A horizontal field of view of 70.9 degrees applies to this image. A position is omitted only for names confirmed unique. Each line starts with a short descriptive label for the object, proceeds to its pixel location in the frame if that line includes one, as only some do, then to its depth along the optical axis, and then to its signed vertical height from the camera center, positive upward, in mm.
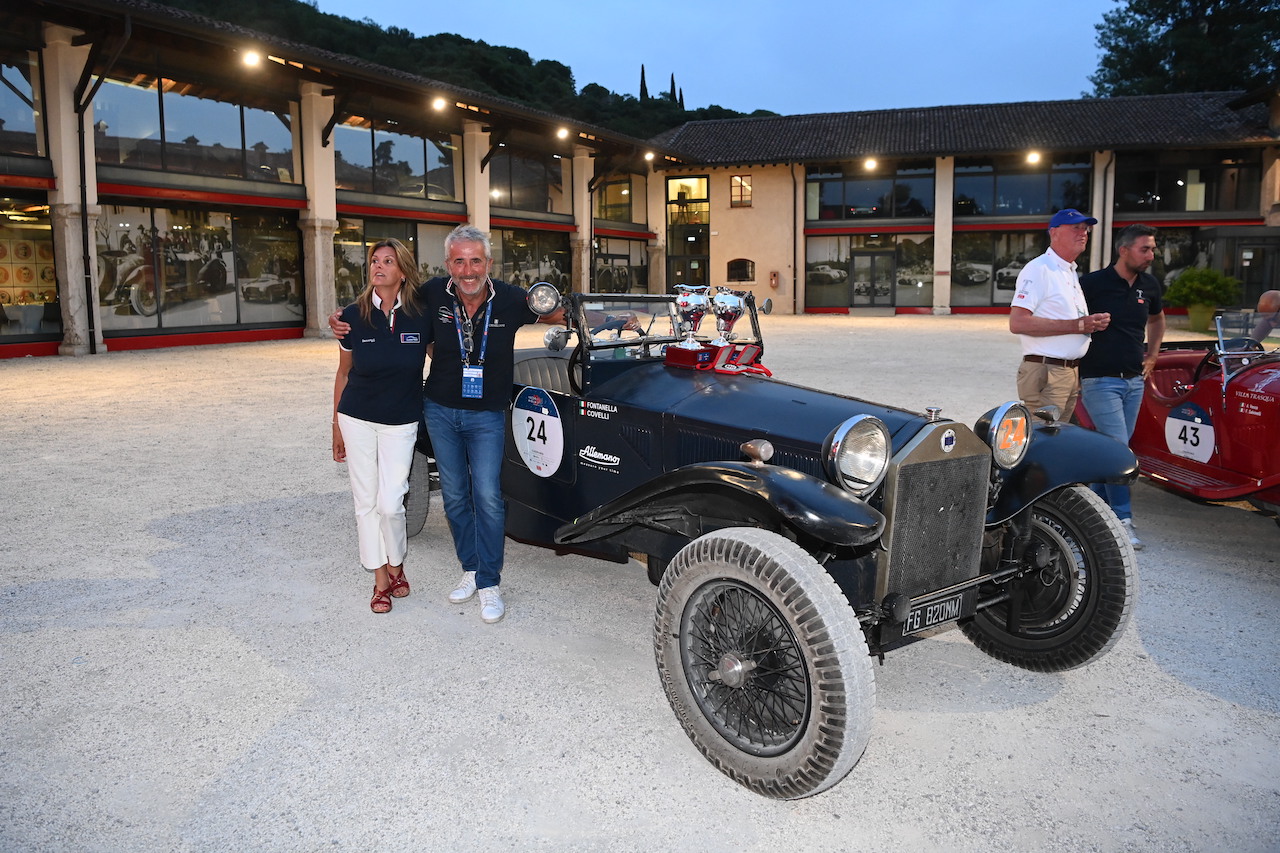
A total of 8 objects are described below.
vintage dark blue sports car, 2711 -737
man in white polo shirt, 5066 +23
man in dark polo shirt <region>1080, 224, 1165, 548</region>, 5180 -154
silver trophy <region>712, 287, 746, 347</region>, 4523 +65
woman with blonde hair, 4016 -289
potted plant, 21672 +619
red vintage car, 5035 -630
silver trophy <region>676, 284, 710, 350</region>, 4512 +89
